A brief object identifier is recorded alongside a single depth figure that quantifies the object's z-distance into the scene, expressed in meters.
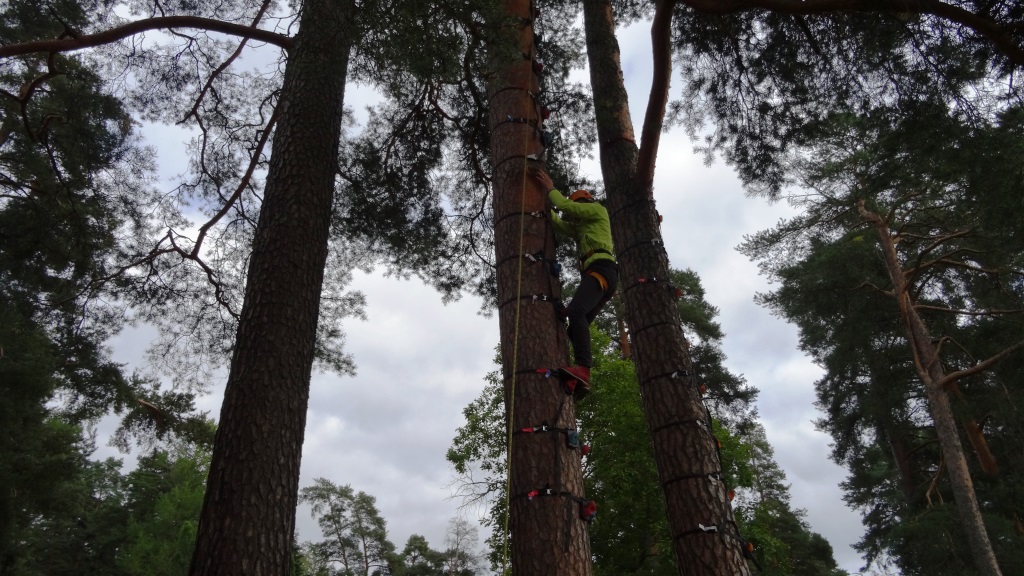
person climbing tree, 4.00
